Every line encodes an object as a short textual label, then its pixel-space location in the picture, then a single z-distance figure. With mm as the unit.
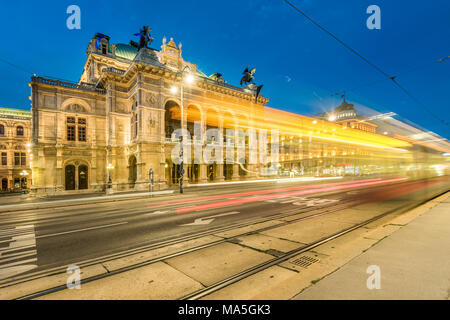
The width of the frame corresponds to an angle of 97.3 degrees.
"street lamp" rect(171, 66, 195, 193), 19155
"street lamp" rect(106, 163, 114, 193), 20688
